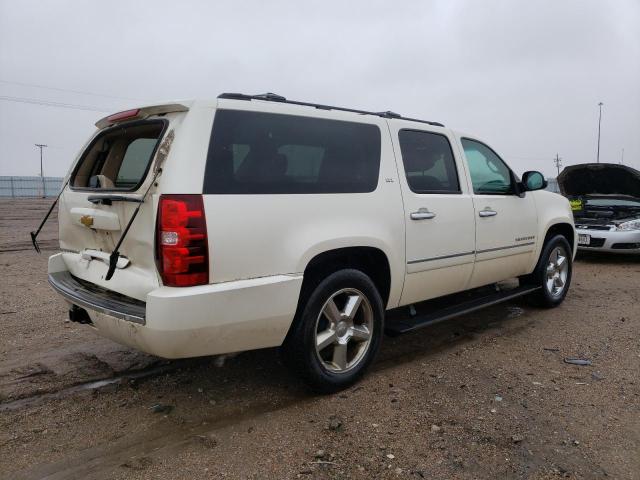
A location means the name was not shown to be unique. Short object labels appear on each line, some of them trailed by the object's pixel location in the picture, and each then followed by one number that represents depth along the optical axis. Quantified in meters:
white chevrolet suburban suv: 2.69
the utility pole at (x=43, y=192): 40.38
